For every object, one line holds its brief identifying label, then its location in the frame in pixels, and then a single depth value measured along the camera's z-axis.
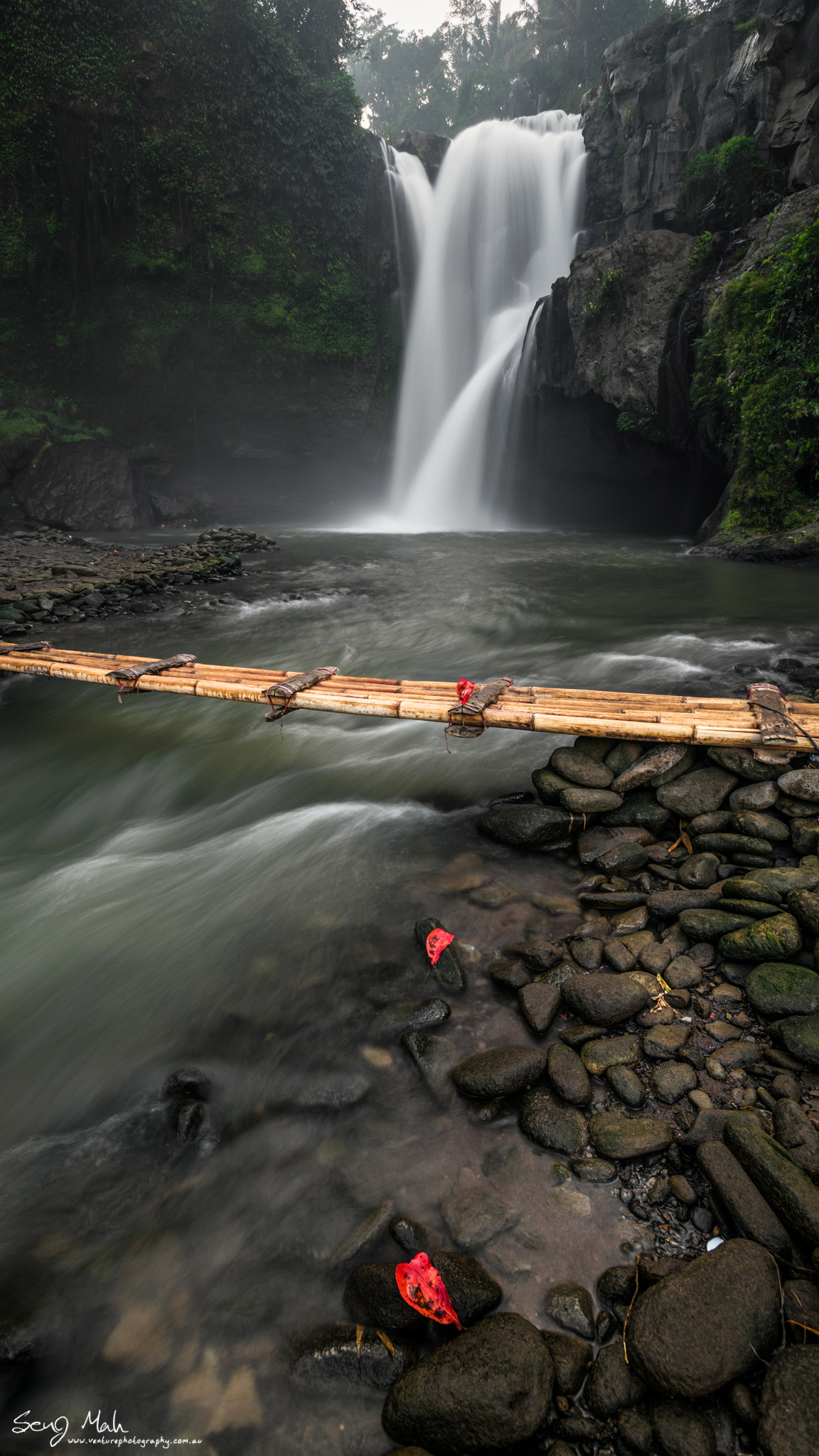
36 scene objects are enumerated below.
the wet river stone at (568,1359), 1.65
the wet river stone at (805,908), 2.73
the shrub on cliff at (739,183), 13.56
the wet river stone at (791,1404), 1.44
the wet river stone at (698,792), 3.65
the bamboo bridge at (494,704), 3.84
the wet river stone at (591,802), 3.82
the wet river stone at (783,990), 2.50
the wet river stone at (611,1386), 1.60
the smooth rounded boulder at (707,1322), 1.57
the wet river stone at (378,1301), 1.82
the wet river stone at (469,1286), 1.82
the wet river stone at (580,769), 3.97
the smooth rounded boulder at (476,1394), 1.56
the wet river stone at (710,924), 2.88
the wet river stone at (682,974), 2.74
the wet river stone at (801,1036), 2.32
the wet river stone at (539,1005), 2.67
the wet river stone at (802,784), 3.34
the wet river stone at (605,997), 2.62
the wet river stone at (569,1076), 2.35
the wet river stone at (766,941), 2.70
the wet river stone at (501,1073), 2.42
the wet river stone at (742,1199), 1.81
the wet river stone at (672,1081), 2.31
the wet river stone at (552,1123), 2.24
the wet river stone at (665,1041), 2.47
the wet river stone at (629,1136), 2.14
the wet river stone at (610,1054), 2.46
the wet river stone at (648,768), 3.87
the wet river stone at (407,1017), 2.79
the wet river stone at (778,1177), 1.80
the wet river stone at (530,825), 3.82
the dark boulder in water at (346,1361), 1.75
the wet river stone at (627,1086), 2.31
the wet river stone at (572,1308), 1.77
